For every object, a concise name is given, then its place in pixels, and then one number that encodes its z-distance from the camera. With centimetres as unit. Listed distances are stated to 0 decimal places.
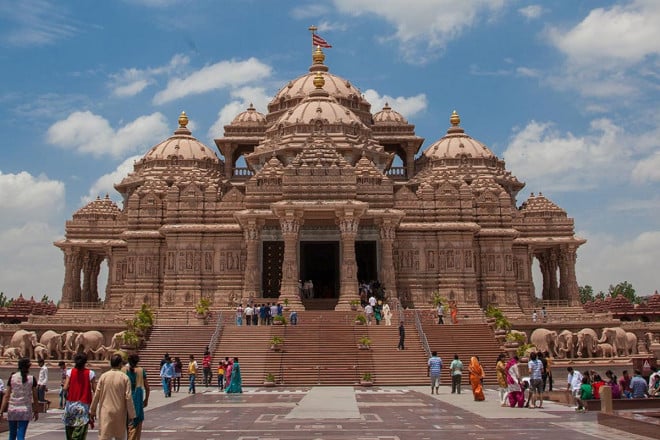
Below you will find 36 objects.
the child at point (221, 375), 3300
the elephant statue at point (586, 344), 4422
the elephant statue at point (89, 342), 4444
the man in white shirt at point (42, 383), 2345
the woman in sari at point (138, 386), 1407
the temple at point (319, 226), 5191
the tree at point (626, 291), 12569
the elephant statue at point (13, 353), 4541
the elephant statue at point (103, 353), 4321
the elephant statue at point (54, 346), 4556
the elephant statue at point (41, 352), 4512
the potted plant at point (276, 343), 3775
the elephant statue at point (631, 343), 4625
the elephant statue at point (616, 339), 4566
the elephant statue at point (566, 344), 4412
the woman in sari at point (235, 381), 3047
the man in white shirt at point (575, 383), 2450
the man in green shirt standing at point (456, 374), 2890
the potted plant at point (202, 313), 4442
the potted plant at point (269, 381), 3409
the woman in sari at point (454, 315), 4395
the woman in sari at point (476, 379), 2613
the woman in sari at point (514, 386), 2394
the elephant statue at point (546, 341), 4438
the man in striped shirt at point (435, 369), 2928
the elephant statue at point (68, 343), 4500
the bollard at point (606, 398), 2002
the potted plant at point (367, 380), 3409
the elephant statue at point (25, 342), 4588
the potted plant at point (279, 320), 4150
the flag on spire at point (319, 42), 7256
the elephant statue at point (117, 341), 4034
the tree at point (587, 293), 14629
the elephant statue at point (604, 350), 4466
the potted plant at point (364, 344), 3800
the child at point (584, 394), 2269
